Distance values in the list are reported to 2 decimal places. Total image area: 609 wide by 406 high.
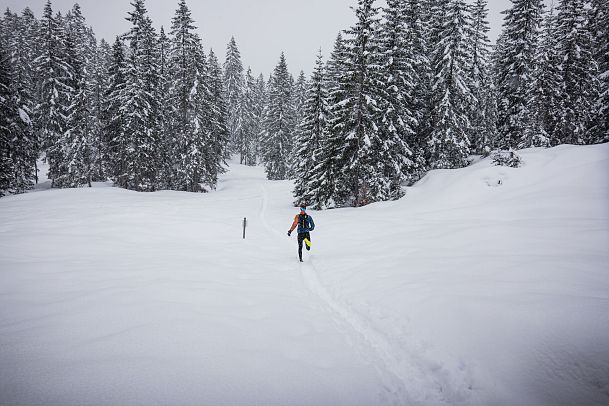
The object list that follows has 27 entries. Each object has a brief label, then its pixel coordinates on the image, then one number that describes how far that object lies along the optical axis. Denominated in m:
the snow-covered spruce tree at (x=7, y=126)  24.22
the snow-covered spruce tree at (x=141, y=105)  26.99
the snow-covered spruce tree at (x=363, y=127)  19.88
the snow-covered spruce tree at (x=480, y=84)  24.69
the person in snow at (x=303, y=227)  10.88
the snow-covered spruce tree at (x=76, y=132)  30.16
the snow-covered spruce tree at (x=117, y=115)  27.76
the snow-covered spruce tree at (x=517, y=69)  25.67
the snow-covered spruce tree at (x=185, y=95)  30.28
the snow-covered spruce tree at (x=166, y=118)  31.03
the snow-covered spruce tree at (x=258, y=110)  65.38
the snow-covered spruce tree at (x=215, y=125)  34.72
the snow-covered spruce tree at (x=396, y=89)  20.58
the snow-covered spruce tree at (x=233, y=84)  62.25
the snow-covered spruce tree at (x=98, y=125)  34.38
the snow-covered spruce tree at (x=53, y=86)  30.72
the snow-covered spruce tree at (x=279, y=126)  47.16
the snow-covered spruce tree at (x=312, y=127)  24.77
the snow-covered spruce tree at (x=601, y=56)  23.36
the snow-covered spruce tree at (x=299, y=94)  56.31
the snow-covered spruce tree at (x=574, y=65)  25.44
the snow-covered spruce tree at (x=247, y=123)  60.50
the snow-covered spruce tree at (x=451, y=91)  22.05
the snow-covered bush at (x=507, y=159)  18.45
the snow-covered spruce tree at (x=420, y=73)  22.64
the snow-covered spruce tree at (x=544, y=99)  25.83
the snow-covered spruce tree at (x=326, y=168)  21.41
